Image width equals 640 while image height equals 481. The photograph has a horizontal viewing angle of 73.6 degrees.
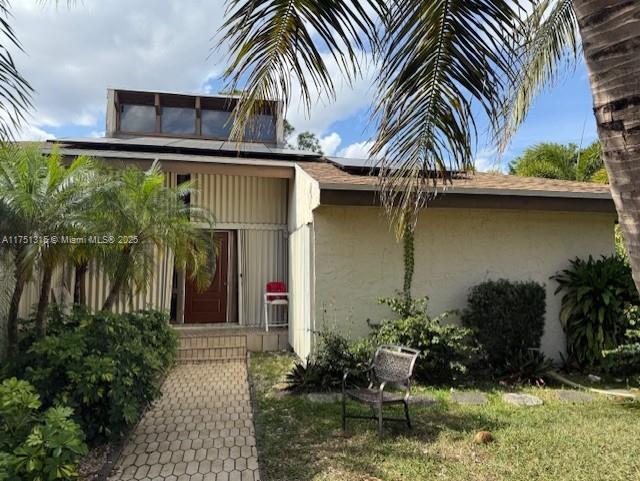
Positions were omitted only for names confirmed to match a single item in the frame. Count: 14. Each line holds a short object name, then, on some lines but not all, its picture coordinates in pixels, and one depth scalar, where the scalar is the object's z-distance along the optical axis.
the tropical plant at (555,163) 17.09
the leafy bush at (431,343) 7.23
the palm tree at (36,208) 4.56
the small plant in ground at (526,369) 7.65
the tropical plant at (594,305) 7.93
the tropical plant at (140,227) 6.00
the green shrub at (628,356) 7.34
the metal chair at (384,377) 5.06
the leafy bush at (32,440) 3.07
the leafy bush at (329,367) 7.05
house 8.01
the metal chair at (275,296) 11.08
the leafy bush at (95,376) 4.49
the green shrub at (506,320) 7.94
